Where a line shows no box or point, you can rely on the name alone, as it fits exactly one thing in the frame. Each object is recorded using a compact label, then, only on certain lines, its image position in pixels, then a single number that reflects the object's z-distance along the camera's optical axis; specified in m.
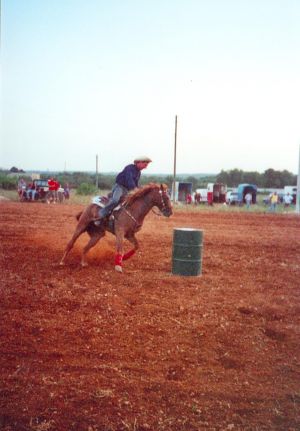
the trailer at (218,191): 54.75
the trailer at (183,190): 52.98
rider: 9.98
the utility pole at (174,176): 42.56
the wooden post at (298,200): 35.81
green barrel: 10.21
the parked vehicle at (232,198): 51.47
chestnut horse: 10.22
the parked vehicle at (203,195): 52.96
